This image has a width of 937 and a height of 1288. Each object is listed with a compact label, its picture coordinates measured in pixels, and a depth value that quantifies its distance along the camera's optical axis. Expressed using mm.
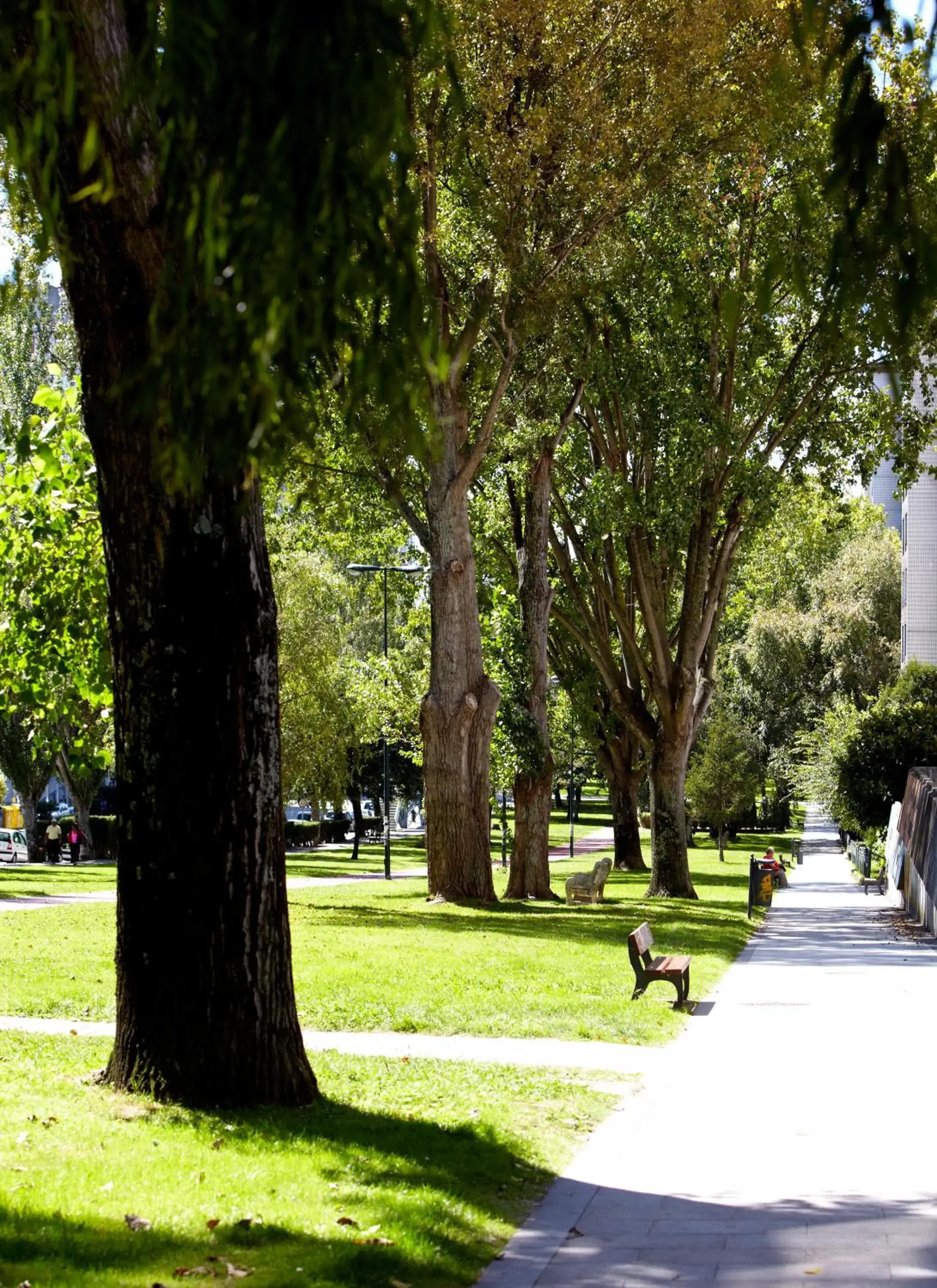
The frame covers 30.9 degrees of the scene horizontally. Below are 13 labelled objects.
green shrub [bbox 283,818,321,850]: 72750
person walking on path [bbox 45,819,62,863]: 57031
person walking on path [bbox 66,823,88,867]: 56625
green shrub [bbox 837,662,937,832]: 46438
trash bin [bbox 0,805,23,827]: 82000
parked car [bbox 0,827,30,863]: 58125
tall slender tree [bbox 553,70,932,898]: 27312
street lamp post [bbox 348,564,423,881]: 40750
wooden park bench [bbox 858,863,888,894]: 43375
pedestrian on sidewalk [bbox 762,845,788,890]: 39969
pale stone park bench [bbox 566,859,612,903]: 30719
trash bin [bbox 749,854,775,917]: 30531
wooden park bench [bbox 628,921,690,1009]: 15578
